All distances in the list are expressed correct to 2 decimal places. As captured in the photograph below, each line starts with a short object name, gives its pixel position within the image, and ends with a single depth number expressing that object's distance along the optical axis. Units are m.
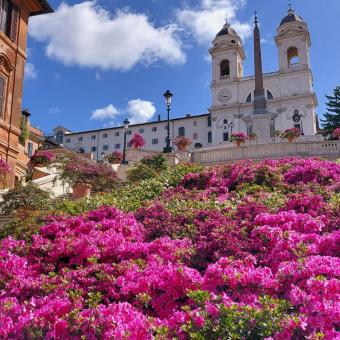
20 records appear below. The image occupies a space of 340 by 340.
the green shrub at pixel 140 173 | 21.97
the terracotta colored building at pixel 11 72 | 23.50
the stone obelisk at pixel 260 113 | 40.76
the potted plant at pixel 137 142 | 36.75
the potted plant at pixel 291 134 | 33.88
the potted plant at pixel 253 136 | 38.23
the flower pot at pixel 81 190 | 17.98
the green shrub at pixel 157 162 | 25.70
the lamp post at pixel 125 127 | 30.23
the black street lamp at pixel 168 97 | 28.03
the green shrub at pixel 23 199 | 15.57
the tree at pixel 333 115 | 63.16
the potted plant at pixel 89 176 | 19.80
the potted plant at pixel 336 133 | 31.72
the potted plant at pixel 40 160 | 33.69
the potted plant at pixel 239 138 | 33.15
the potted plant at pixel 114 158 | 36.66
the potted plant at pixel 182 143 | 34.36
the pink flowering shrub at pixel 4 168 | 21.00
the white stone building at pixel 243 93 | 83.50
